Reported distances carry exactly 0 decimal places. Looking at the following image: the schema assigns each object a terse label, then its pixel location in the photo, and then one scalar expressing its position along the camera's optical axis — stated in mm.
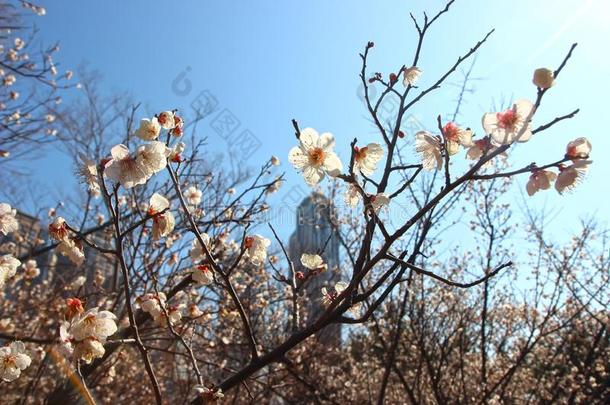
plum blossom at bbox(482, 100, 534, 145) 246
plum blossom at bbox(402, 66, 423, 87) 313
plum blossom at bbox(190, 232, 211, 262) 343
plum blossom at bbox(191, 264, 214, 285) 336
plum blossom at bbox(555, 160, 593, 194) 243
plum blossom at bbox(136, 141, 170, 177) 267
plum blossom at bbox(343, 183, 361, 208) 288
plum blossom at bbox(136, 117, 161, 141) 292
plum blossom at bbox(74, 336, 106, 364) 266
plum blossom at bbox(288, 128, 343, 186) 284
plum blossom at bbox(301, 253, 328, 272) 326
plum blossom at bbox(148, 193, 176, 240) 296
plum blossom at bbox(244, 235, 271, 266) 329
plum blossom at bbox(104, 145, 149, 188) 264
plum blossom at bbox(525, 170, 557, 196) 262
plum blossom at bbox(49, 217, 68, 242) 297
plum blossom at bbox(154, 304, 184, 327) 348
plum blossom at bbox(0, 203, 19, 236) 325
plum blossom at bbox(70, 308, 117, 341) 271
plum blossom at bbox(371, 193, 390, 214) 262
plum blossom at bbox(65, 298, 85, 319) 279
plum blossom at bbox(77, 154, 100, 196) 287
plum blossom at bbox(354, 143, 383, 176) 280
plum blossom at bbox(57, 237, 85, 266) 310
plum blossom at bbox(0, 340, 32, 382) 298
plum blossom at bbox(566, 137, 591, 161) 241
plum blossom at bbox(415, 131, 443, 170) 267
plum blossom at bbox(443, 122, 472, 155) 271
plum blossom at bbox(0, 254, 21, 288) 319
